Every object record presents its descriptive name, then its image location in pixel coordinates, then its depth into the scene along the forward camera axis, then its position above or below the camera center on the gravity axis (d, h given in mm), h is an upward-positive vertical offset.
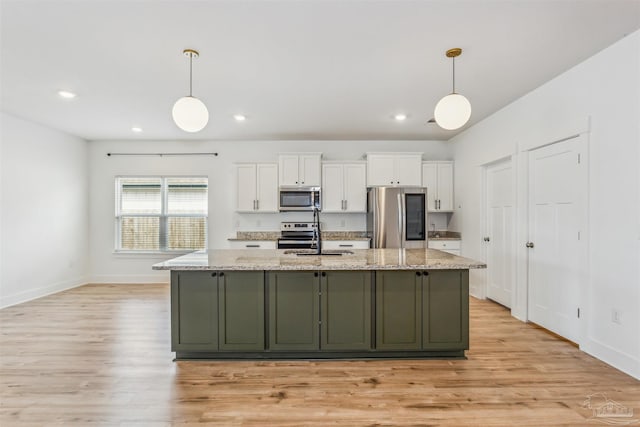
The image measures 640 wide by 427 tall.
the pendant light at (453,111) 2477 +788
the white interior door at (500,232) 4090 -232
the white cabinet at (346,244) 5430 -504
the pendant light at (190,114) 2496 +770
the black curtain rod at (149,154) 5922 +1082
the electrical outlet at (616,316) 2586 -817
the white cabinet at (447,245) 5340 -507
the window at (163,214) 6012 -27
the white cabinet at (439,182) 5637 +557
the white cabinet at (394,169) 5531 +765
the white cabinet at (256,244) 5434 -506
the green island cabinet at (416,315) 2771 -860
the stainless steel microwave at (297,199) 5492 +251
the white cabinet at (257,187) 5574 +458
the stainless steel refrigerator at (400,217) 5180 -48
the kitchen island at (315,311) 2748 -825
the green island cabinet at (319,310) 2758 -818
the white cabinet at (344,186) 5590 +480
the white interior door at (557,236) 3014 -213
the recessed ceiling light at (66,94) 3612 +1351
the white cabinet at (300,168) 5539 +780
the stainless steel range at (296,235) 5438 -369
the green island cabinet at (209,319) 2746 -889
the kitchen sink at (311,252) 3311 -400
